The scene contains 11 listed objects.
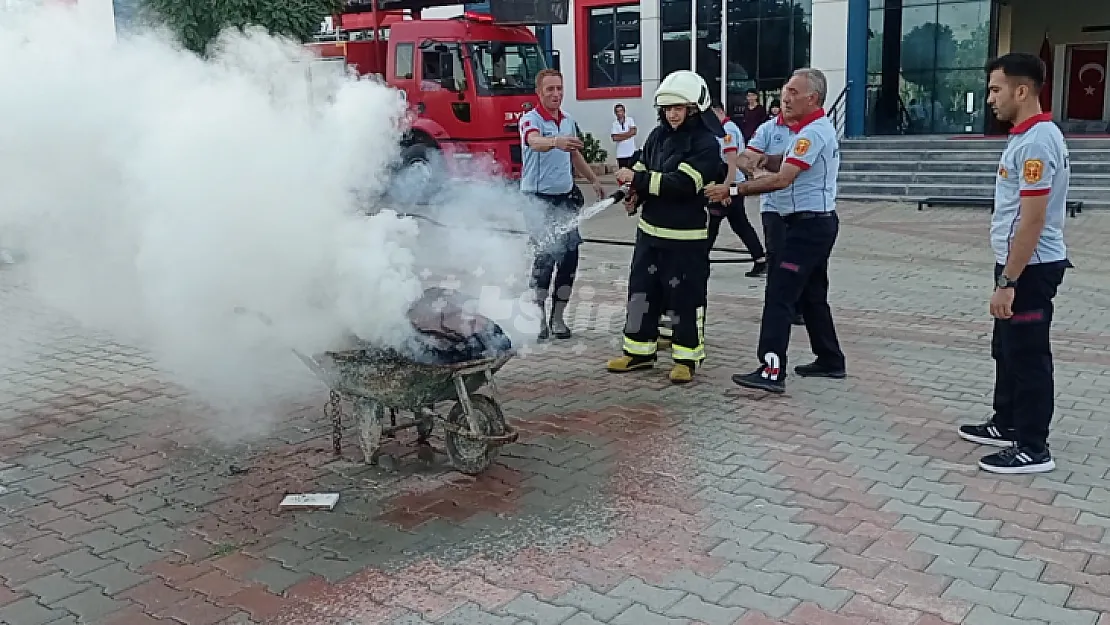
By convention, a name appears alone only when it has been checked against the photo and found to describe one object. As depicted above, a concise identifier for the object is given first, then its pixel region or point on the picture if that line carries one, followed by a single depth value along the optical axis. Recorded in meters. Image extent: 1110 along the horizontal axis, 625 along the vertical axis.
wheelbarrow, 4.68
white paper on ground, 4.57
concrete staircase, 16.14
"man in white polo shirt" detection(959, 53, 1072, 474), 4.48
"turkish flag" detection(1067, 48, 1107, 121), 22.50
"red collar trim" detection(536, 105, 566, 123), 7.43
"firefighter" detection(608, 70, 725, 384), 6.08
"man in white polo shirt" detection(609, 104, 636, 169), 17.98
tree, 11.69
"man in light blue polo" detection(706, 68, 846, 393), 5.97
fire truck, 15.91
